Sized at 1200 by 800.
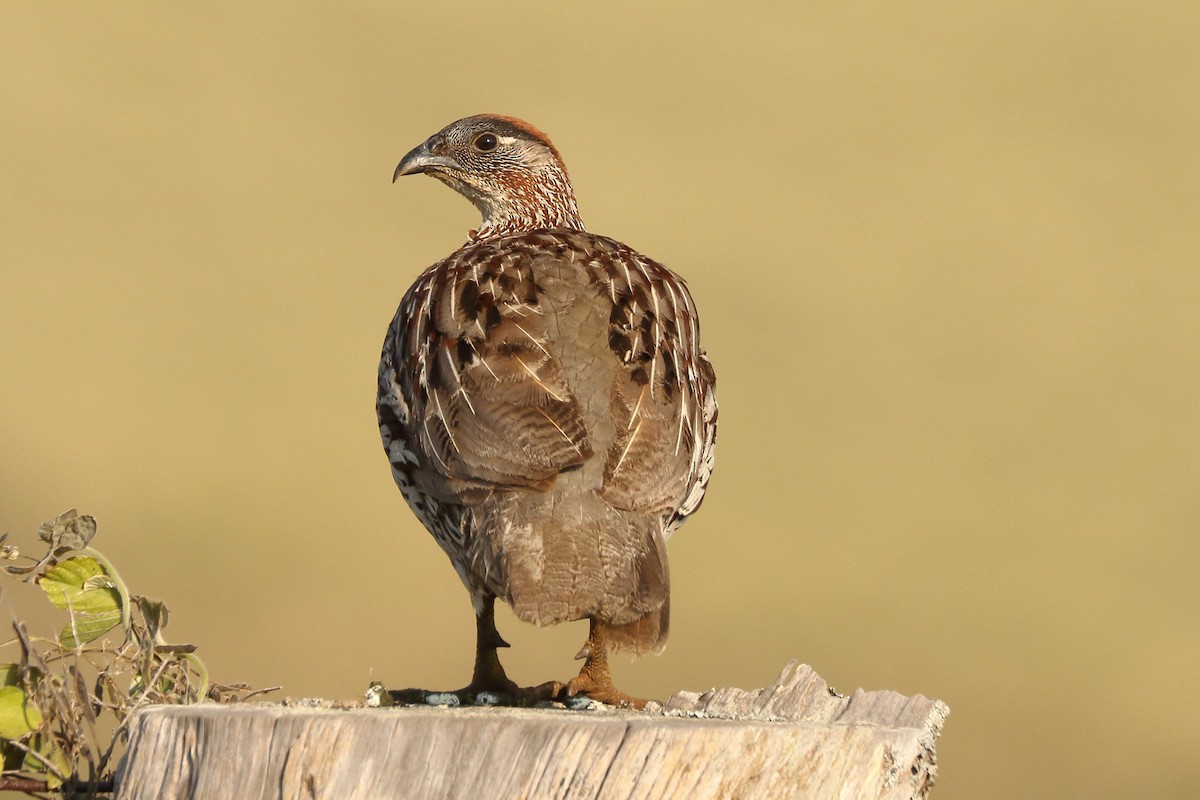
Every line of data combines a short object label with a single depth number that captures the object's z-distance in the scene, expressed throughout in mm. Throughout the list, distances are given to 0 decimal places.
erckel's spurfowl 12922
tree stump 8945
